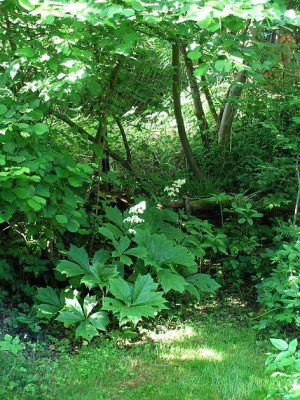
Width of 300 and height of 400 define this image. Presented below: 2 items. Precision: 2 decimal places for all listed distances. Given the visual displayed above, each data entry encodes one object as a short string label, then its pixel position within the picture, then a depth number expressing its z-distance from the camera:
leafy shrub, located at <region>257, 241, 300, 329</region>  4.51
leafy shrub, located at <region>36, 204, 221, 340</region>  4.30
